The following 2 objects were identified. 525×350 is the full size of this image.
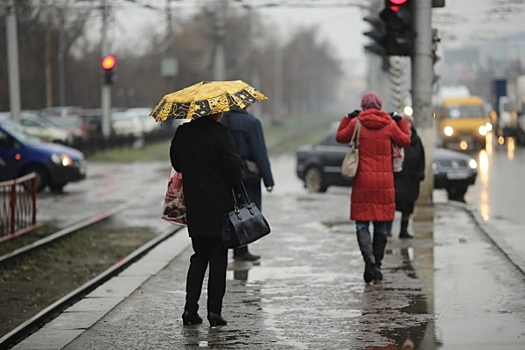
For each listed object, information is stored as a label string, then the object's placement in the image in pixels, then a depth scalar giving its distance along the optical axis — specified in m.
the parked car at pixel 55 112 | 53.78
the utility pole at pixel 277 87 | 100.04
